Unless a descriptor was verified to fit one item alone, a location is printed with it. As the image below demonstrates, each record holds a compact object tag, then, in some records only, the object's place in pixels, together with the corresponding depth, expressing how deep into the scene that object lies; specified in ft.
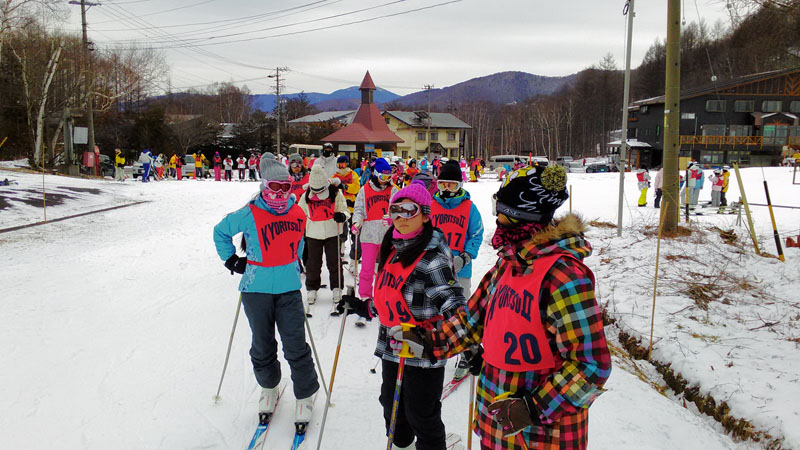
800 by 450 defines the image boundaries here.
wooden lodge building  159.33
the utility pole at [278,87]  179.38
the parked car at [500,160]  177.88
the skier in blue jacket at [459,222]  16.57
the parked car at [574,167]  163.55
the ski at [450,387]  14.83
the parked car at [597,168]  156.87
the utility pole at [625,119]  33.14
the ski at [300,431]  12.39
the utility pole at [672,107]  30.27
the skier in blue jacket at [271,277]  12.64
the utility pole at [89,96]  90.65
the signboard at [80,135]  92.27
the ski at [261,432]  12.09
